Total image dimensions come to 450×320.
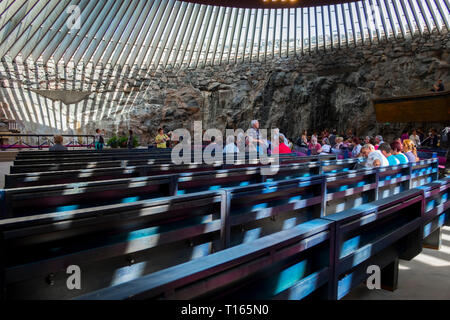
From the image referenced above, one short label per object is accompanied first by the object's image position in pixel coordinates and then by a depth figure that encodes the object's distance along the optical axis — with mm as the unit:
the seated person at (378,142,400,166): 5129
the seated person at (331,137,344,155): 10172
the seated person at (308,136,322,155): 10852
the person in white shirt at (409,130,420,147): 11672
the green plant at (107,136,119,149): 15359
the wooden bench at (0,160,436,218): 2158
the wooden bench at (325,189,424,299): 1671
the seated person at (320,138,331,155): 10325
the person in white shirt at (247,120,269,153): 6863
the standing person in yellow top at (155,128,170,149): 10836
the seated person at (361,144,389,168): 4805
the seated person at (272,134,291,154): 7625
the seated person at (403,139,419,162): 5840
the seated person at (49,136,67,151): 7148
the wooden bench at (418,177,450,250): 2660
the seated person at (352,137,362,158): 8884
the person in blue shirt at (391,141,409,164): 5338
